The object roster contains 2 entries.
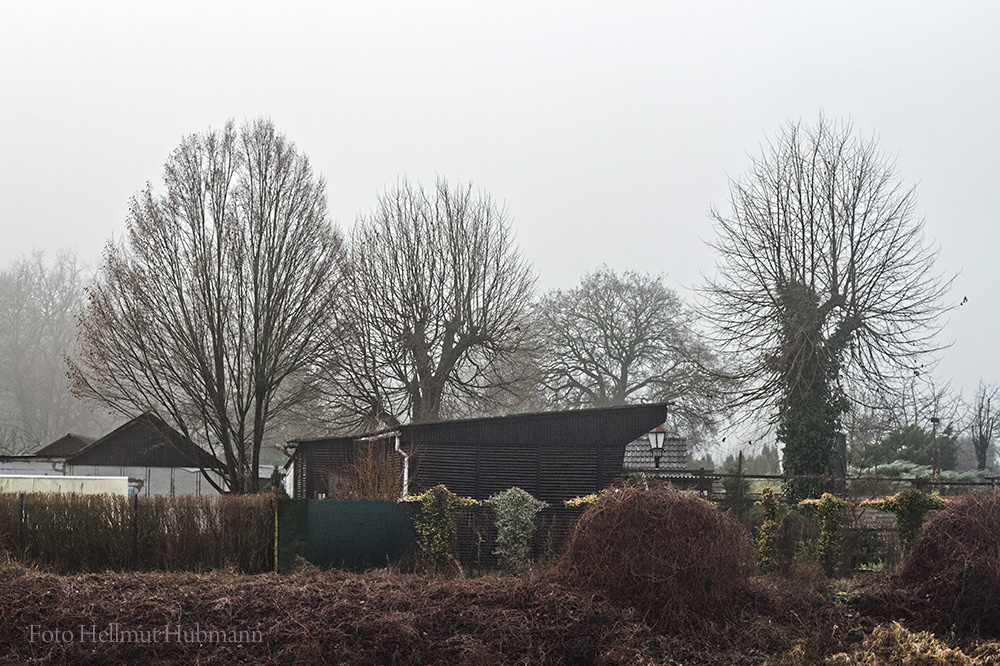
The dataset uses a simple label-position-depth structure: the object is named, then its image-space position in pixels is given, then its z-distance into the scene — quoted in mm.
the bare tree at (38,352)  52281
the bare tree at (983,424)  38312
